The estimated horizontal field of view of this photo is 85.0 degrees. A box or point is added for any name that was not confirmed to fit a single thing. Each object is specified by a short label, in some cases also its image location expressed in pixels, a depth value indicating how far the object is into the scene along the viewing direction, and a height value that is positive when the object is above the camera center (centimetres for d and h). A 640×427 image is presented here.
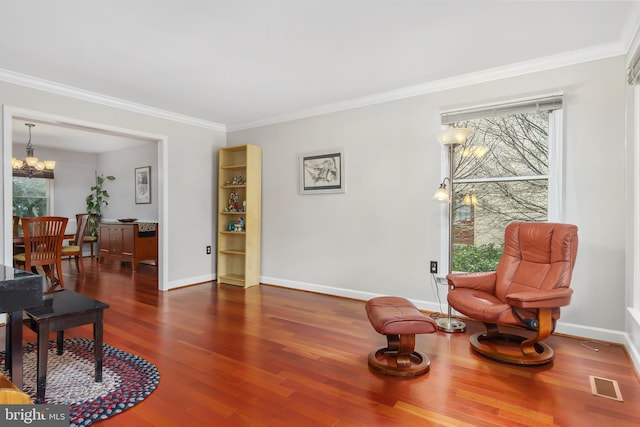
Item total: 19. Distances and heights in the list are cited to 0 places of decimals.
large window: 313 +32
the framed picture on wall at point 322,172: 429 +47
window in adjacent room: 706 +25
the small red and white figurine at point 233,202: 517 +10
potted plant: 755 +19
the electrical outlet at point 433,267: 357 -59
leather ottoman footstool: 225 -86
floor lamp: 302 +15
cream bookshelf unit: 486 -8
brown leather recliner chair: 241 -62
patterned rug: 187 -106
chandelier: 586 +79
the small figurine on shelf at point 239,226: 502 -25
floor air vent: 205 -109
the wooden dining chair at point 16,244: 480 -48
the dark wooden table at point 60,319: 190 -64
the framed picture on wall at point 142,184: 702 +50
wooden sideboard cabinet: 622 -62
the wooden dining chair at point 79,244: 551 -61
